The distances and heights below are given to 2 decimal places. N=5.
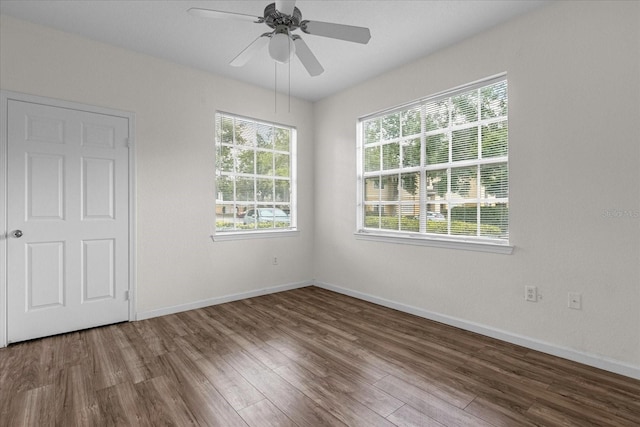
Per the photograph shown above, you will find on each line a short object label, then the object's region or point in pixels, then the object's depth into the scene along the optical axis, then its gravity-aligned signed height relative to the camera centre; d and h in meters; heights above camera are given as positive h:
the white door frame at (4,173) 2.69 +0.34
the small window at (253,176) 4.03 +0.50
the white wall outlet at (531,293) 2.67 -0.67
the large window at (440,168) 2.96 +0.47
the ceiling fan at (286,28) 1.99 +1.22
